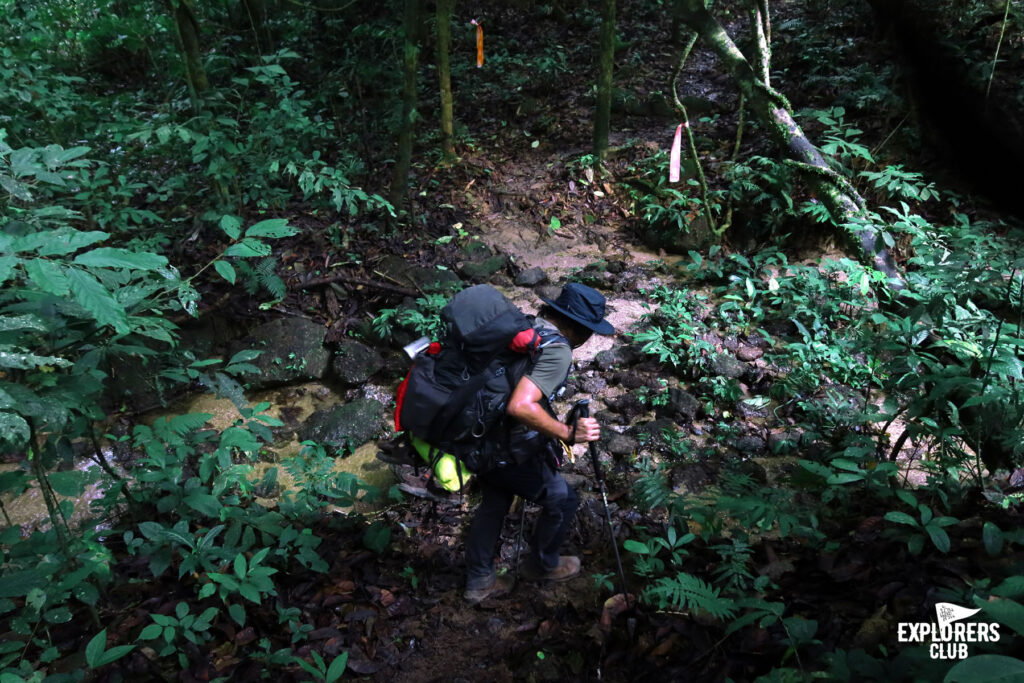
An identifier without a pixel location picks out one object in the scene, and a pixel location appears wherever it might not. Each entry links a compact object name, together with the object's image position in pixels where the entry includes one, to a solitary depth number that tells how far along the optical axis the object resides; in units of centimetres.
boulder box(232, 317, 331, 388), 671
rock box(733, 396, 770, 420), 559
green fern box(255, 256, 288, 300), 622
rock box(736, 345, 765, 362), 618
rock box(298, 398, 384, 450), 600
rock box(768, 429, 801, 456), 497
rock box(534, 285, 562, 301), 734
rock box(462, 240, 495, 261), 803
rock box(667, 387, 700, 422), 561
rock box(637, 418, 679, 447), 532
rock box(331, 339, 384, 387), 676
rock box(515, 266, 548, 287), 757
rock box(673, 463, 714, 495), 465
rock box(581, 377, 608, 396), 612
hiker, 319
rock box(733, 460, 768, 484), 445
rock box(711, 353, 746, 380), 595
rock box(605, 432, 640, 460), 520
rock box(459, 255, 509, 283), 773
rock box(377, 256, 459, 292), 739
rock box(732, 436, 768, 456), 512
